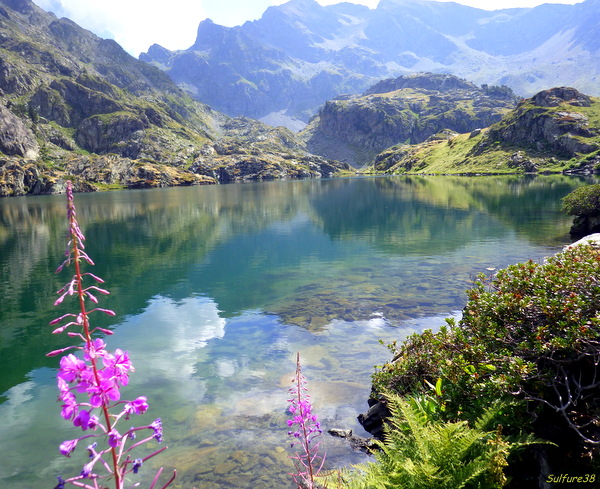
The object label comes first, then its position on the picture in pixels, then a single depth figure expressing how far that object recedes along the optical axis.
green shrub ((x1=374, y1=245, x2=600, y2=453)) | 8.09
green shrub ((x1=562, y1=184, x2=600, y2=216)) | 47.06
